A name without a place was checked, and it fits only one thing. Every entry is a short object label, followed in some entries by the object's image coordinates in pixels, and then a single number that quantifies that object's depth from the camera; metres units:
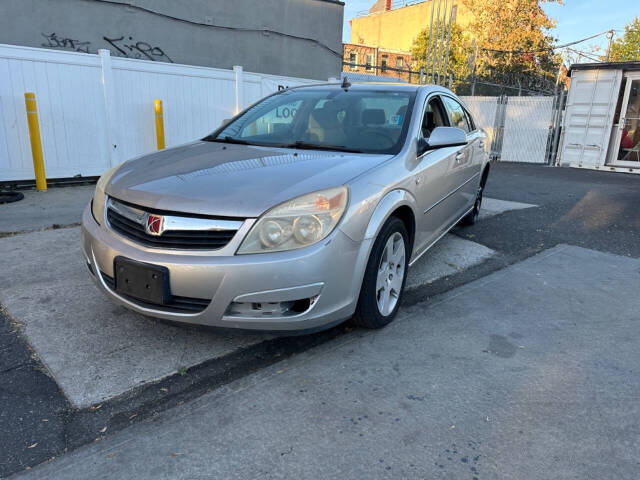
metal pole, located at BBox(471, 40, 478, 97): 16.45
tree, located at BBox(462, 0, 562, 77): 25.44
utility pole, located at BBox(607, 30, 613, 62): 28.78
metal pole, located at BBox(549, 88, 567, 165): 13.48
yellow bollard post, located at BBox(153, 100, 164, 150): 8.16
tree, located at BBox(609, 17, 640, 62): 40.41
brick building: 34.59
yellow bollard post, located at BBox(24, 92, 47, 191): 6.78
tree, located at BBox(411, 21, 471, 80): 27.45
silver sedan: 2.32
